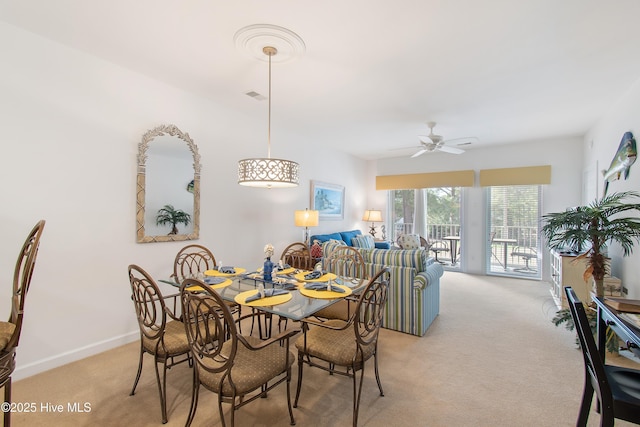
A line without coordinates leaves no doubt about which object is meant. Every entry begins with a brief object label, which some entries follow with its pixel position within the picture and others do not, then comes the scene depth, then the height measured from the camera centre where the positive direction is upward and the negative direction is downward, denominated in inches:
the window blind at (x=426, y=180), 250.4 +34.4
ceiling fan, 171.9 +45.7
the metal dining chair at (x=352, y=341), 72.5 -33.9
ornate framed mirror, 118.6 +11.7
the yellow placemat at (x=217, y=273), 108.7 -22.3
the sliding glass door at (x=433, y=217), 267.0 +0.4
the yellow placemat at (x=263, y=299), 76.5 -23.3
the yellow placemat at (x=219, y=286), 94.1 -23.3
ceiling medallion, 87.7 +55.6
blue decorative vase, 100.1 -18.7
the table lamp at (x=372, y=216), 279.4 +0.7
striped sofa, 124.9 -31.0
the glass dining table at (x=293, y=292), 73.5 -23.5
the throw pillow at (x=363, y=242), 216.6 -19.7
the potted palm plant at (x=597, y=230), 102.3 -3.6
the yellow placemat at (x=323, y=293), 83.5 -22.9
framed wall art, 221.0 +13.4
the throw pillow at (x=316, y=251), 184.5 -22.4
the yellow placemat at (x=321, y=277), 100.8 -22.0
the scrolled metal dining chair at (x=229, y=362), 59.1 -33.9
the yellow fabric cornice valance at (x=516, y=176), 221.7 +34.1
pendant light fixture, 88.4 +13.3
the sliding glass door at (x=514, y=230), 233.9 -9.5
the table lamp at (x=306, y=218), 181.3 -1.6
